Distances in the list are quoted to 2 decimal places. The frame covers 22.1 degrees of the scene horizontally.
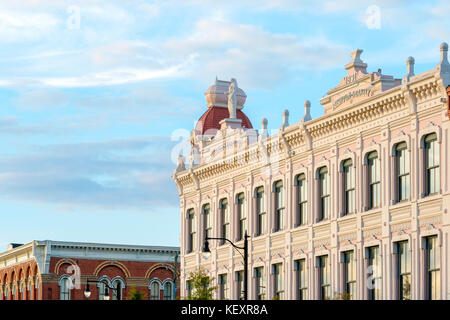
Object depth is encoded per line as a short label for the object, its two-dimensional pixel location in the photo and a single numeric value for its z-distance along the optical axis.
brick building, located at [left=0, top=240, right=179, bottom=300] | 87.31
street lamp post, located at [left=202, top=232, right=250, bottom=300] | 43.75
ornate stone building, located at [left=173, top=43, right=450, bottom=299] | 42.34
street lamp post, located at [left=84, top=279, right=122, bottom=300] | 61.54
